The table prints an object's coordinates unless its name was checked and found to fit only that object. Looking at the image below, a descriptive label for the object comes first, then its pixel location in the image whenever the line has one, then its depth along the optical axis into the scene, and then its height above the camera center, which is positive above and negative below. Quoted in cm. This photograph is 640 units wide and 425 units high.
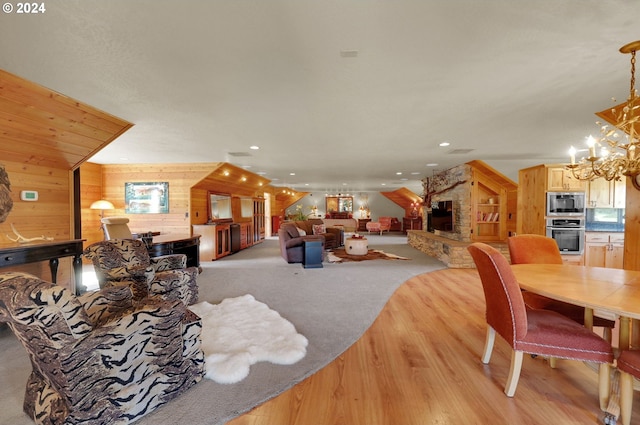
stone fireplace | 584 -45
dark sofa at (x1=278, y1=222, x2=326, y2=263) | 628 -88
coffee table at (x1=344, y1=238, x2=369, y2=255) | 743 -111
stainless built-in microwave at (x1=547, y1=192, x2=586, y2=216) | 480 +10
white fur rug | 211 -130
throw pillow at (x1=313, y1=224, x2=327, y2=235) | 866 -73
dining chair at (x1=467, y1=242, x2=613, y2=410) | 168 -86
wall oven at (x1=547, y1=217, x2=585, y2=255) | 479 -46
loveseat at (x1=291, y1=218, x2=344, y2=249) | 860 -80
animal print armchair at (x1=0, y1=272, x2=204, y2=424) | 131 -90
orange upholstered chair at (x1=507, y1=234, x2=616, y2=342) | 257 -50
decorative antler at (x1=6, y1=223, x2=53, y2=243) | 315 -41
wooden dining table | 158 -58
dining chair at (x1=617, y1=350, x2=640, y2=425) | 150 -106
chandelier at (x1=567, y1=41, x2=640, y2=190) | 179 +40
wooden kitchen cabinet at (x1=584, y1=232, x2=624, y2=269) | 488 -78
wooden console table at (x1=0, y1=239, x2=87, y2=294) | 284 -57
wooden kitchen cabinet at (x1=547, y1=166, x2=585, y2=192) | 484 +52
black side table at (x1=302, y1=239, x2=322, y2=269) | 591 -109
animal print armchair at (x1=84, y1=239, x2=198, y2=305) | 285 -76
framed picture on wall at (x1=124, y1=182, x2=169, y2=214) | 633 +28
